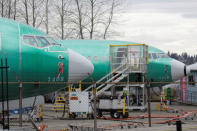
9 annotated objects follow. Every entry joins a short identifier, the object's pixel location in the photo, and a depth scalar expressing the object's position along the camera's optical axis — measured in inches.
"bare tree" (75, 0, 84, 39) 1929.8
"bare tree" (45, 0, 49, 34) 1978.6
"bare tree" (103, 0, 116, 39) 1968.5
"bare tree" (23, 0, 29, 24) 1939.0
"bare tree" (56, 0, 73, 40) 1948.7
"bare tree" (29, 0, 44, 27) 1939.0
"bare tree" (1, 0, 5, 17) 1983.3
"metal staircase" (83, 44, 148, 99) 1183.6
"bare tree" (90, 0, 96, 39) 1911.9
